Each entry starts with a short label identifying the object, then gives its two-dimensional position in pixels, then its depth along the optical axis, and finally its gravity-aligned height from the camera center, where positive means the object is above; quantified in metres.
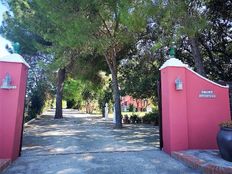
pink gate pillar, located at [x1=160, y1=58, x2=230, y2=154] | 4.44 +0.03
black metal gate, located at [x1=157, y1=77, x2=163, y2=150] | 4.85 -0.12
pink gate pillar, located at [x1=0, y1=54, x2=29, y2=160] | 3.97 +0.08
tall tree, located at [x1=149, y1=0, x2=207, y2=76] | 5.56 +3.02
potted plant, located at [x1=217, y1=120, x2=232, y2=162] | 3.46 -0.62
